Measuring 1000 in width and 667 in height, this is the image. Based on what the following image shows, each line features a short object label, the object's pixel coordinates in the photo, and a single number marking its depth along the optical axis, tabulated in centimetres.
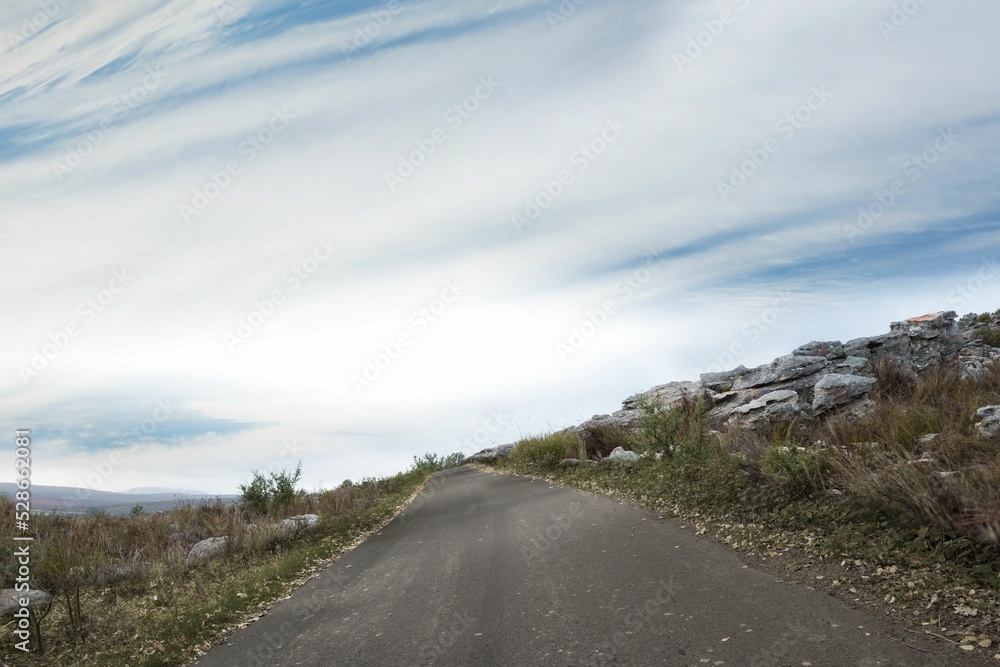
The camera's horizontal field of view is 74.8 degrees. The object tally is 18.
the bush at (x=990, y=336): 2737
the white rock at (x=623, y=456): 1642
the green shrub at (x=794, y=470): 820
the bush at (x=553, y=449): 2151
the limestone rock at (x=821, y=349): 2142
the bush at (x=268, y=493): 2228
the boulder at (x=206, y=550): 1348
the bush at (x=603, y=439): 2186
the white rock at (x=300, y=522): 1558
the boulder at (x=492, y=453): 4047
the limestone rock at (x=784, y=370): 1936
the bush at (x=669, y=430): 1332
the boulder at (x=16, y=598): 1038
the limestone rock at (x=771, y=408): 1496
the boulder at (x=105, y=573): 1199
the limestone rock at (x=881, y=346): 2141
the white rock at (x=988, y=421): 806
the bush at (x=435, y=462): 4609
